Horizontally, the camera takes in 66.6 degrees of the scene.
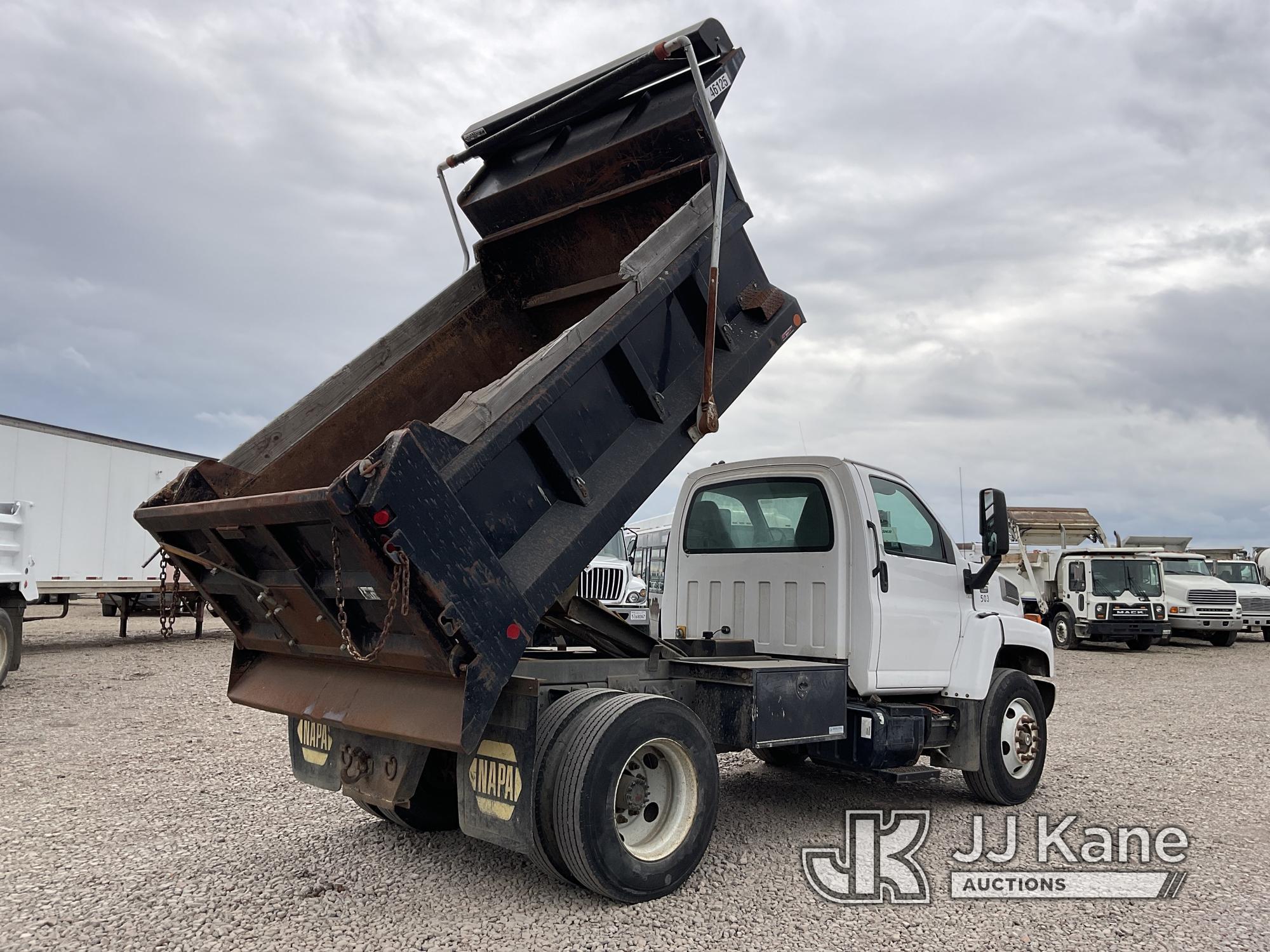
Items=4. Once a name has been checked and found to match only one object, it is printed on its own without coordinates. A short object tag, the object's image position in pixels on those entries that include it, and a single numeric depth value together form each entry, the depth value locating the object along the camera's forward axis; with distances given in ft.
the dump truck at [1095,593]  69.41
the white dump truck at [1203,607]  73.36
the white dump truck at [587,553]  12.79
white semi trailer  51.90
